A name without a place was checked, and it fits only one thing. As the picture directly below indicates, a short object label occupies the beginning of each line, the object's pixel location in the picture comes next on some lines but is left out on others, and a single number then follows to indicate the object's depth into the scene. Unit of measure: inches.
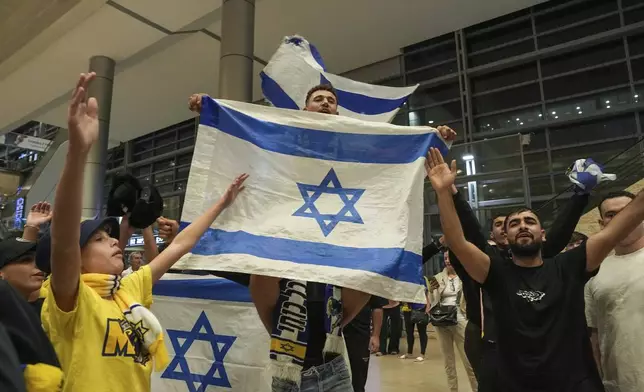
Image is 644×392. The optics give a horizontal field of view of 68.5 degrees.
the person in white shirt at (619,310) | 79.2
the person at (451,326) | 180.2
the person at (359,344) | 121.5
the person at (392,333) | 312.0
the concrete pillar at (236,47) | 224.5
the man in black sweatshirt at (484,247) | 94.9
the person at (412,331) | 291.3
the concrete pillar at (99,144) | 291.1
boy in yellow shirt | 46.6
